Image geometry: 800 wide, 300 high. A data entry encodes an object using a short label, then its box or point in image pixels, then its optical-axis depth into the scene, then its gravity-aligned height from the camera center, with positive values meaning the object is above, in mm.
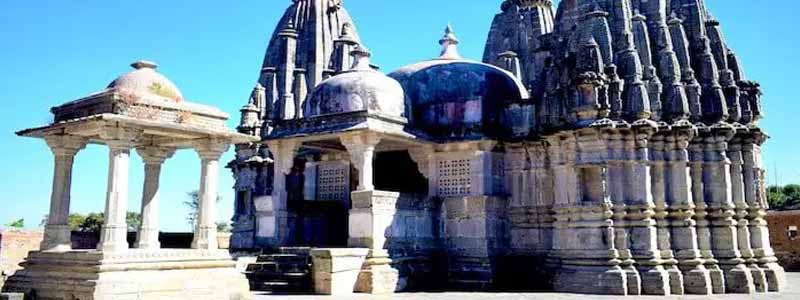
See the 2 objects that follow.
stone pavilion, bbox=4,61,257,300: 13594 +852
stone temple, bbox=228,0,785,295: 19266 +2515
